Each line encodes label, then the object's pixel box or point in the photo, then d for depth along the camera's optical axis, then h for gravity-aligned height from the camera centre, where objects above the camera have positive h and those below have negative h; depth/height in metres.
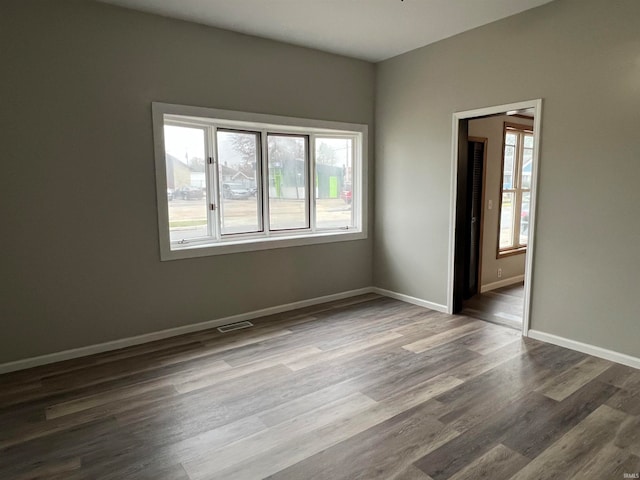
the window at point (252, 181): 3.85 +0.12
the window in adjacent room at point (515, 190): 5.68 +0.01
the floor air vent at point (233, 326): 3.98 -1.37
